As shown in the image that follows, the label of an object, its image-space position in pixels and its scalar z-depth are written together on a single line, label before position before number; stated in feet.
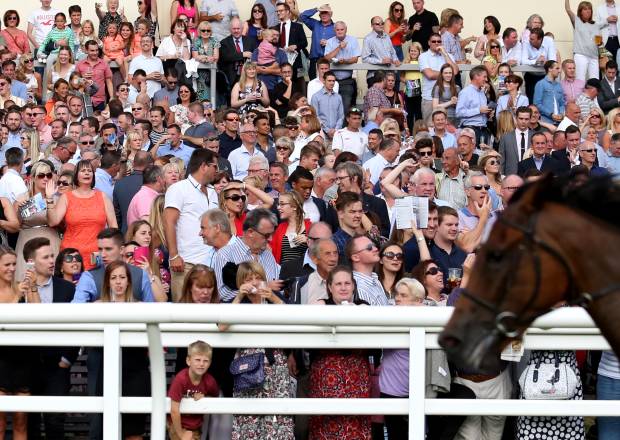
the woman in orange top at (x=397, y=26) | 66.95
